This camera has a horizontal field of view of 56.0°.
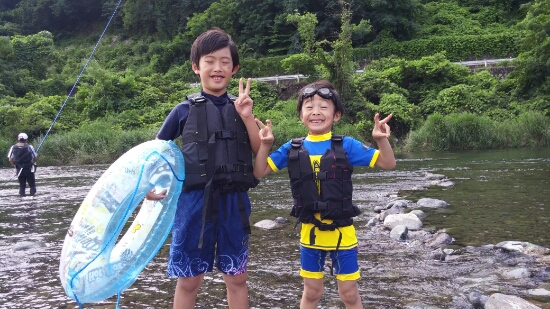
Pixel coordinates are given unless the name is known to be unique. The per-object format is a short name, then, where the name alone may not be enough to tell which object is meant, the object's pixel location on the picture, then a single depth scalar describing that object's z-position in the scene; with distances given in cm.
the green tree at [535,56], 2412
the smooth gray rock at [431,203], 834
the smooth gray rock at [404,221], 666
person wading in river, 1194
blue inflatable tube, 287
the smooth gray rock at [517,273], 440
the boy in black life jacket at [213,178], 307
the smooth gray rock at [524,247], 514
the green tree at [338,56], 2673
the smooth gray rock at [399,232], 615
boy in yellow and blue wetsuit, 318
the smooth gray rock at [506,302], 350
